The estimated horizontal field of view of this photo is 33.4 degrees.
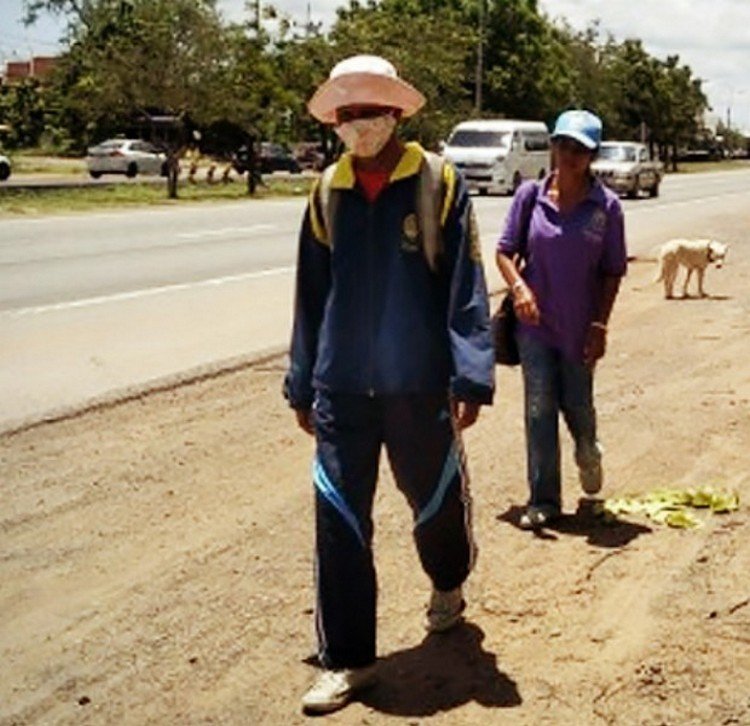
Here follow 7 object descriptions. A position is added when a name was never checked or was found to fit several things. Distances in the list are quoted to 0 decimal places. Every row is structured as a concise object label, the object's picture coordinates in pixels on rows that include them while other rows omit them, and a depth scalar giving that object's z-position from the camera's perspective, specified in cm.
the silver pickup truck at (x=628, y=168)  3584
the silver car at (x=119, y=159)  4634
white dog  1362
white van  3484
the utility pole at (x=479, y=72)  5678
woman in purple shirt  502
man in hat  366
